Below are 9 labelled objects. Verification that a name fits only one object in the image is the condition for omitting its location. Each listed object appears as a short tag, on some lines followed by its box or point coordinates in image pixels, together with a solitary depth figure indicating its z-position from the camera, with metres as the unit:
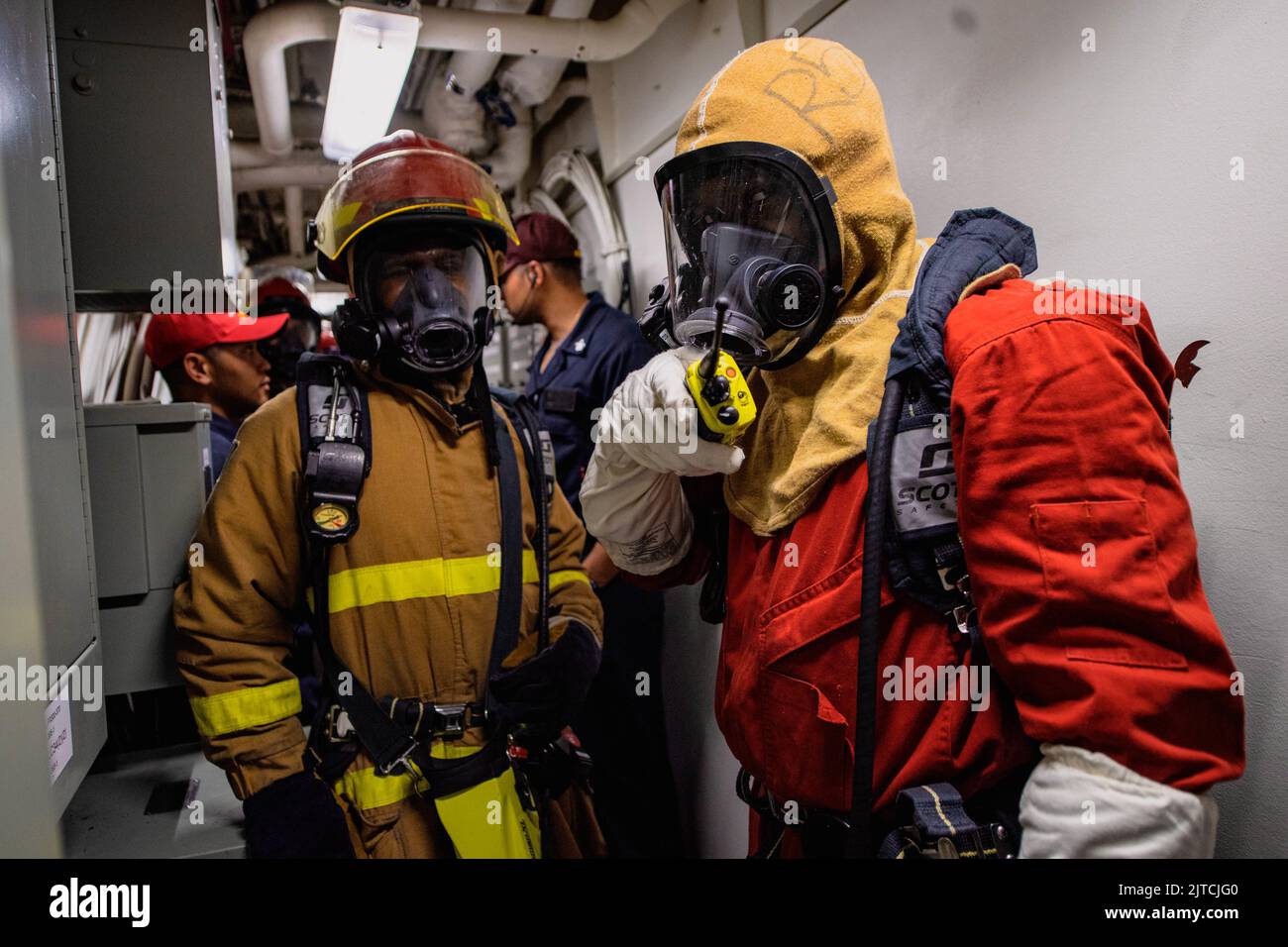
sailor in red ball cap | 2.80
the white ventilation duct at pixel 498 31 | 3.00
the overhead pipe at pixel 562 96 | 3.89
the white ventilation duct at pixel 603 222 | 3.68
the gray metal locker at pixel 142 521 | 1.66
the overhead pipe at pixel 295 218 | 5.46
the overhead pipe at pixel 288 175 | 4.61
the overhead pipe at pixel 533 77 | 3.72
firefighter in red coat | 0.85
